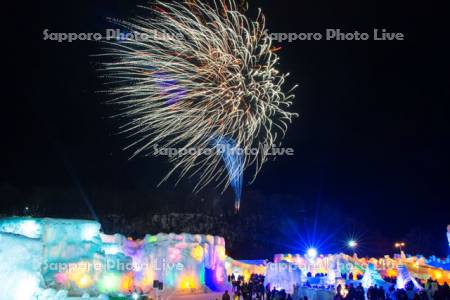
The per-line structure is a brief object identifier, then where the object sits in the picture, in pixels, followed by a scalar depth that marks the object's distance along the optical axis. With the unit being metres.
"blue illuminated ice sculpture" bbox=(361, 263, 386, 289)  23.80
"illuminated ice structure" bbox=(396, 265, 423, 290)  22.55
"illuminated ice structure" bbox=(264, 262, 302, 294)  25.08
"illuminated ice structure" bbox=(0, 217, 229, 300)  19.12
